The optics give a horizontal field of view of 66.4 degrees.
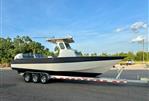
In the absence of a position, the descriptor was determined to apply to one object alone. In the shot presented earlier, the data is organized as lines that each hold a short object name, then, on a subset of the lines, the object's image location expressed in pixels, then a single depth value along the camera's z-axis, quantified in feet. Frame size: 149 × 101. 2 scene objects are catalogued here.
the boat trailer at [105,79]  17.61
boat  19.86
